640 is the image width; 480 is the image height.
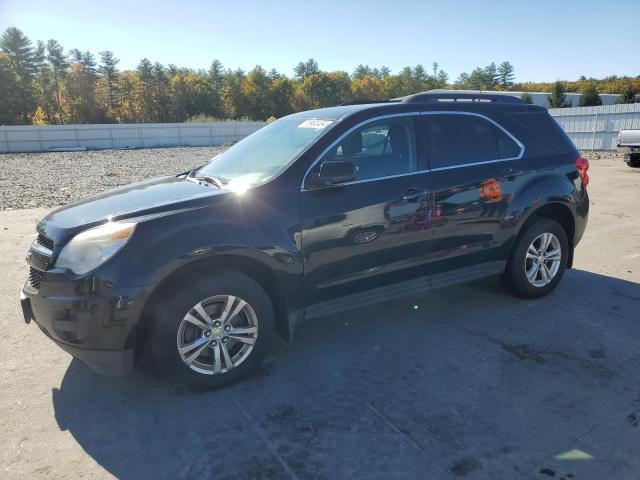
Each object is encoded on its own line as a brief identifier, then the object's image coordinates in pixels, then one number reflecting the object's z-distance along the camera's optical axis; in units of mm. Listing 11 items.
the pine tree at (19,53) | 71225
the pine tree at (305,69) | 106062
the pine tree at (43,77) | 71875
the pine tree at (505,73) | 111438
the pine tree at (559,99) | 51694
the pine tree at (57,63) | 77312
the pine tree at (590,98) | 48750
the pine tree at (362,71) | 123562
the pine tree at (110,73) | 79625
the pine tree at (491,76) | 107150
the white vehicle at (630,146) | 15873
